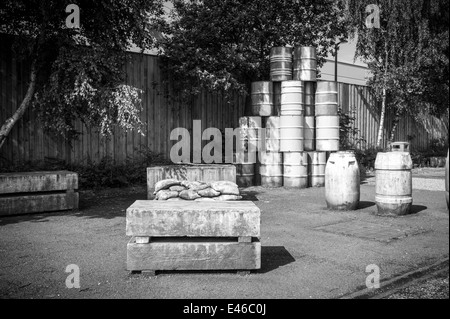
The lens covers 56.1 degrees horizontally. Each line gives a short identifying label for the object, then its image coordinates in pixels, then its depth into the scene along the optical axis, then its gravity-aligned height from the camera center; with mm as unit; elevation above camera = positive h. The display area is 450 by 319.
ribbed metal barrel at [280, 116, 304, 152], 11453 +468
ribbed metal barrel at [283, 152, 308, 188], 11484 -510
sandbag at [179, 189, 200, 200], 7766 -793
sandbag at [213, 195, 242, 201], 7914 -854
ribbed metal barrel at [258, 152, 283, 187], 11727 -517
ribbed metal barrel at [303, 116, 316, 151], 11945 +543
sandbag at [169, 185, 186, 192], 8047 -690
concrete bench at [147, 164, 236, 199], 9109 -469
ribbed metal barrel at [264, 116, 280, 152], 11789 +487
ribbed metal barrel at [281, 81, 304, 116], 11570 +1461
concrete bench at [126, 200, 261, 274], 4254 -837
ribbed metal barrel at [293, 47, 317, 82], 12047 +2512
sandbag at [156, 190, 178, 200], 7871 -802
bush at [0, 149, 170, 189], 10211 -413
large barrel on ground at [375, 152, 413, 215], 7504 -566
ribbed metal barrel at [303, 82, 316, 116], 12055 +1545
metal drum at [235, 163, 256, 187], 11883 -633
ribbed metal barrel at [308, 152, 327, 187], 11789 -472
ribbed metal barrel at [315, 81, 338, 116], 11898 +1496
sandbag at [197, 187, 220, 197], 7861 -764
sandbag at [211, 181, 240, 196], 7996 -689
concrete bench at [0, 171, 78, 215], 7641 -742
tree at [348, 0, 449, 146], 16047 +3968
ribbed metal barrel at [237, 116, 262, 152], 11906 +523
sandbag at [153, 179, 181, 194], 8141 -616
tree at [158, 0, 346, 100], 12156 +3535
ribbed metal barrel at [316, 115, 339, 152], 11812 +504
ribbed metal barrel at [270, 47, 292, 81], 12000 +2507
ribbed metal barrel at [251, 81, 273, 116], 12016 +1523
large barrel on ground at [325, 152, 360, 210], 8008 -562
